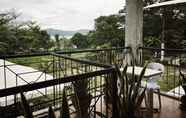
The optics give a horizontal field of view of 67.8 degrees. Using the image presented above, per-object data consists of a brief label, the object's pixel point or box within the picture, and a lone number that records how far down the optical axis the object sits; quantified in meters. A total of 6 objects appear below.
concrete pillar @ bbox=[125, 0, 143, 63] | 2.97
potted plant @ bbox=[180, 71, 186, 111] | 2.27
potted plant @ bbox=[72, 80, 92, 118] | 1.42
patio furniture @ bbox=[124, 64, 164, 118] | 2.07
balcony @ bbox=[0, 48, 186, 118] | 1.04
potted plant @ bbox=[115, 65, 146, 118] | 1.57
